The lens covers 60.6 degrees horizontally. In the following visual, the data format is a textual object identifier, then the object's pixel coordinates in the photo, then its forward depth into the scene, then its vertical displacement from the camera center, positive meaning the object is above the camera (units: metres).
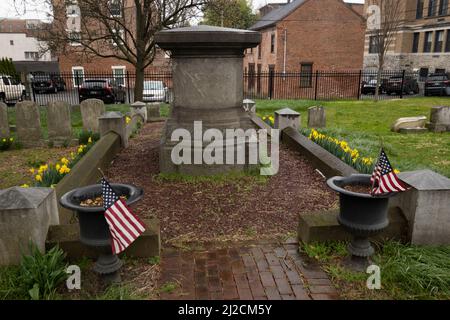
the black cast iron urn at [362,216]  3.44 -1.27
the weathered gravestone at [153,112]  14.01 -1.38
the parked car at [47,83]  32.28 -0.84
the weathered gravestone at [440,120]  12.41 -1.47
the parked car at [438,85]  26.83 -0.78
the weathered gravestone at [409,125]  12.50 -1.65
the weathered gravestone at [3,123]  11.21 -1.42
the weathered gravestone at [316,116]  12.73 -1.38
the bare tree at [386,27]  21.73 +2.63
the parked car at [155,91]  22.42 -1.03
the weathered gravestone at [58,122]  11.10 -1.38
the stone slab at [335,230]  4.08 -1.62
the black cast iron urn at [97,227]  3.21 -1.27
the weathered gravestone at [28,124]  10.98 -1.42
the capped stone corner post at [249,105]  13.10 -1.05
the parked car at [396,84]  29.11 -0.82
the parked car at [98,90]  22.81 -0.98
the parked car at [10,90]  22.86 -1.00
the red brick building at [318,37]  31.31 +2.94
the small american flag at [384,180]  3.25 -0.89
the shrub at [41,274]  3.22 -1.70
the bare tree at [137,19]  16.31 +2.34
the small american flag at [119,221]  2.98 -1.13
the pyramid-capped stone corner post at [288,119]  9.40 -1.09
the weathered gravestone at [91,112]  11.80 -1.17
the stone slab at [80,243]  3.78 -1.64
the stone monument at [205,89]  6.15 -0.26
